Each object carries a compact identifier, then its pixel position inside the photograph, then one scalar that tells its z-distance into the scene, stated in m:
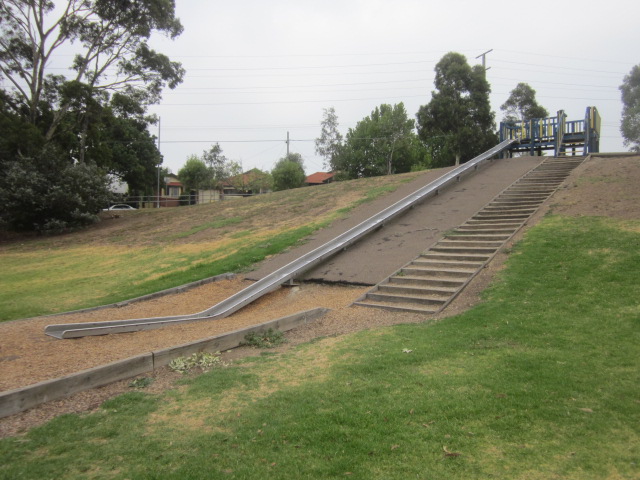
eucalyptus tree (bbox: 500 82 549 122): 41.47
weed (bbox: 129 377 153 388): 5.44
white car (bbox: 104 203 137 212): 45.06
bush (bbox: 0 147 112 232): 22.98
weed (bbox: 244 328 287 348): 7.12
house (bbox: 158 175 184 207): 66.81
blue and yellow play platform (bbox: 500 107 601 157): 20.45
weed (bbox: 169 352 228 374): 5.99
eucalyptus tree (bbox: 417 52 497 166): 34.25
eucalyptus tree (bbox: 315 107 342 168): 54.56
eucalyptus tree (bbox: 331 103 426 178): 49.70
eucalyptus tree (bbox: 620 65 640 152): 49.16
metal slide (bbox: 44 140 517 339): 7.62
